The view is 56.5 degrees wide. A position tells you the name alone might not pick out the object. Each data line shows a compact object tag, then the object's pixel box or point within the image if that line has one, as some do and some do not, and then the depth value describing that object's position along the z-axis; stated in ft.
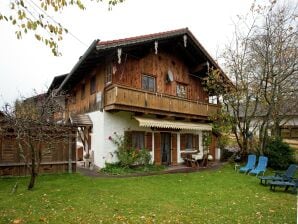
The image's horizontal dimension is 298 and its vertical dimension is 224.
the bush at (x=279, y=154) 61.36
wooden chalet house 53.98
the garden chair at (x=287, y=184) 36.36
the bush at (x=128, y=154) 53.78
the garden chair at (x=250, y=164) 54.29
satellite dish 65.57
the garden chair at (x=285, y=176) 40.24
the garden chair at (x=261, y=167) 50.74
